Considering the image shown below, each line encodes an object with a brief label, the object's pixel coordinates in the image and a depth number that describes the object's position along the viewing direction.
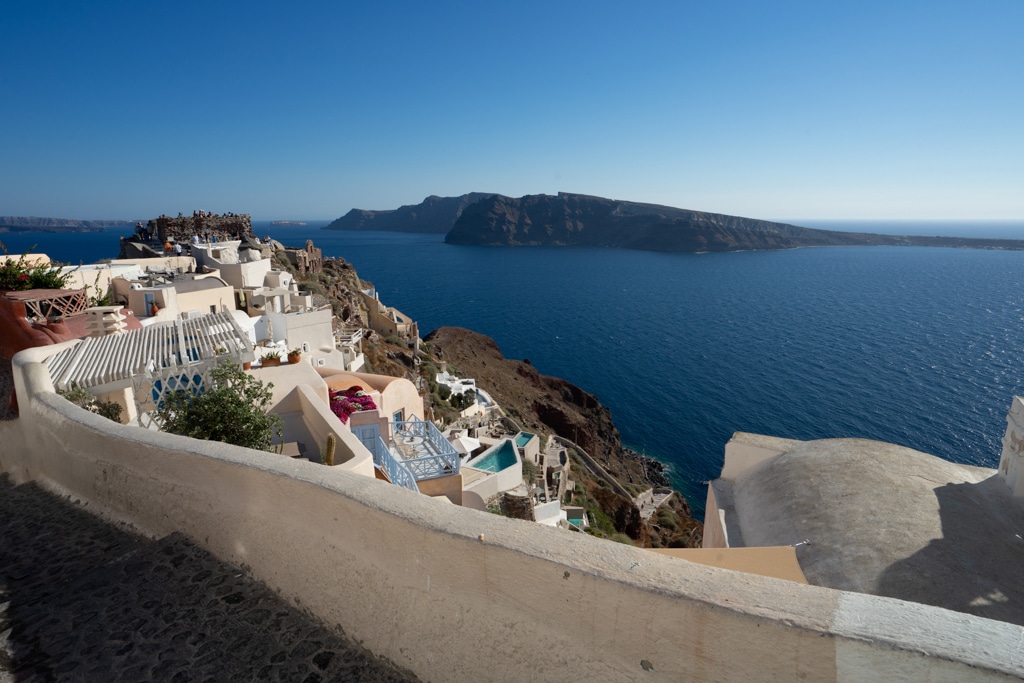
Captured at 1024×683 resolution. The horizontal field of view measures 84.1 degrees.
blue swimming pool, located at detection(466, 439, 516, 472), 19.02
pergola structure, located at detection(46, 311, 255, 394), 6.98
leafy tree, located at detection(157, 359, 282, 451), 6.02
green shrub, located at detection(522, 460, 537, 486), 21.64
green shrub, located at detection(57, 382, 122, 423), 6.29
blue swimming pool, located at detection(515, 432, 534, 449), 24.58
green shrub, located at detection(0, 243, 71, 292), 9.77
